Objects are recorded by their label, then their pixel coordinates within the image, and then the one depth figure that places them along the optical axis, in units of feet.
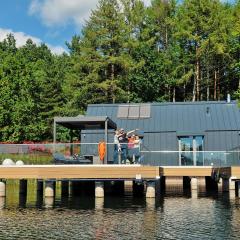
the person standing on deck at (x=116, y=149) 74.49
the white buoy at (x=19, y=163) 77.15
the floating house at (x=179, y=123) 105.81
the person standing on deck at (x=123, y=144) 74.59
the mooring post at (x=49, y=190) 79.00
